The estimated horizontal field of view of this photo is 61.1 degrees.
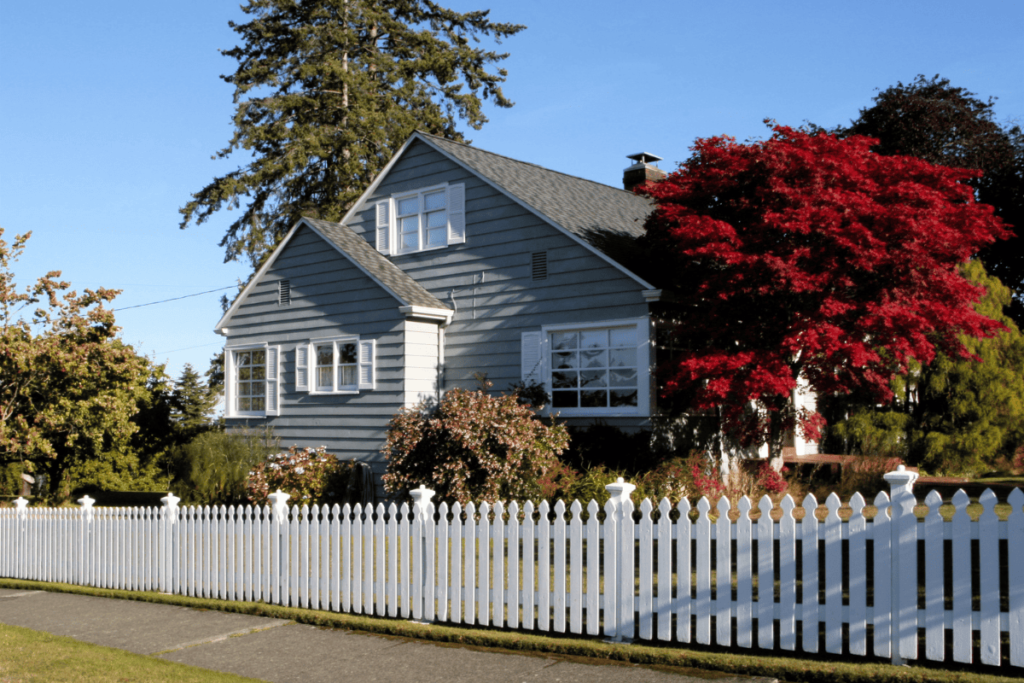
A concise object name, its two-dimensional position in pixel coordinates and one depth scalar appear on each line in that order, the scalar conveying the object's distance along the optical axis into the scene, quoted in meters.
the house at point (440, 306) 14.59
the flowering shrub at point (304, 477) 14.65
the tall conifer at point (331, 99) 30.23
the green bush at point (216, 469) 15.62
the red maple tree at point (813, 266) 11.22
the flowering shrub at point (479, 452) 11.99
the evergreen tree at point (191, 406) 22.73
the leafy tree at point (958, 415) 17.17
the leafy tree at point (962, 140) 24.88
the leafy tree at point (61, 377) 17.67
